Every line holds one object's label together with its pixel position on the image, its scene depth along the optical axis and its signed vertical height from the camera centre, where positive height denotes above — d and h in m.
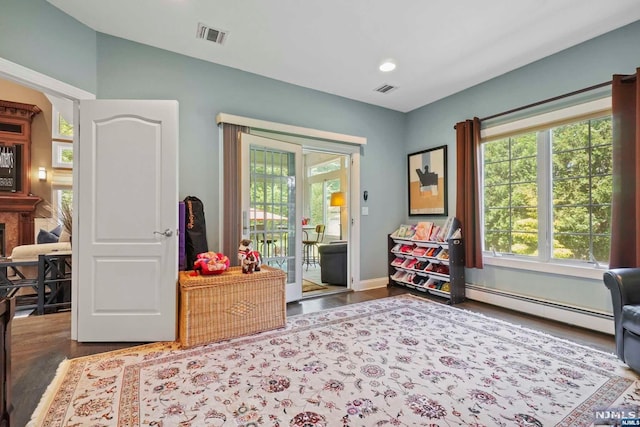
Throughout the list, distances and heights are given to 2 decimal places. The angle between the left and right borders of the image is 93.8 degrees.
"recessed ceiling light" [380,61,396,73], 3.37 +1.73
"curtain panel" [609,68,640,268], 2.57 +0.39
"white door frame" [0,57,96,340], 2.15 +1.03
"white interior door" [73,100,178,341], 2.54 -0.11
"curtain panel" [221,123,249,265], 3.31 +0.27
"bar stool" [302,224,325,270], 6.94 -0.80
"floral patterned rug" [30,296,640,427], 1.60 -1.06
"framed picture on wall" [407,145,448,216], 4.30 +0.53
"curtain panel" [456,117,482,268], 3.74 +0.34
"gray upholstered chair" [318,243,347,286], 4.71 -0.72
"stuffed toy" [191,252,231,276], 2.70 -0.43
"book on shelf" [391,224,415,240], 4.53 -0.24
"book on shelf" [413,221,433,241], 4.20 -0.20
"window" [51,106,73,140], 6.21 +1.88
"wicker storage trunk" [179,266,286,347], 2.48 -0.78
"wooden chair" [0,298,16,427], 1.14 -0.56
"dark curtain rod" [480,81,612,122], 2.78 +1.22
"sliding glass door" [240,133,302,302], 3.50 +0.18
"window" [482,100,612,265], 2.92 +0.28
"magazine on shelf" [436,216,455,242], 3.93 -0.19
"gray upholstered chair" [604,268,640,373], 1.95 -0.63
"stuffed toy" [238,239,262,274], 2.86 -0.40
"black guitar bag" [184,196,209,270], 3.02 -0.13
